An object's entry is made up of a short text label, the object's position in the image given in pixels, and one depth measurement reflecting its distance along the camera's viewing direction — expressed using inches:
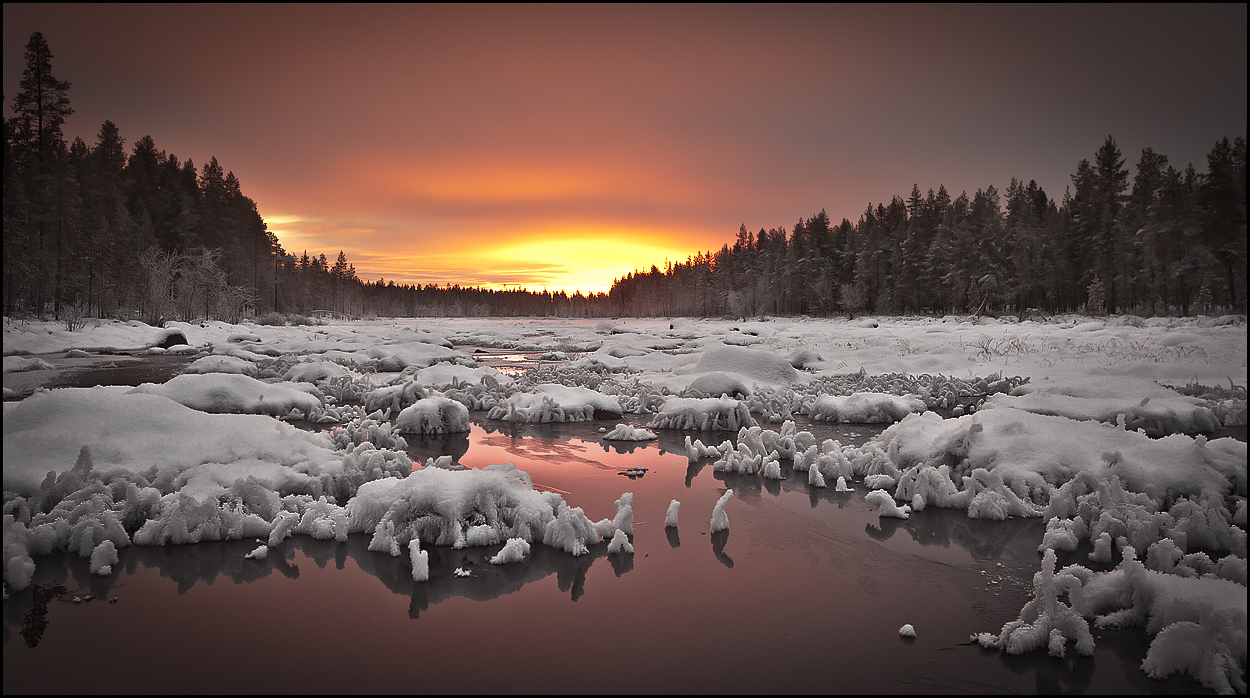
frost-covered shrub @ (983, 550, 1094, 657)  144.0
